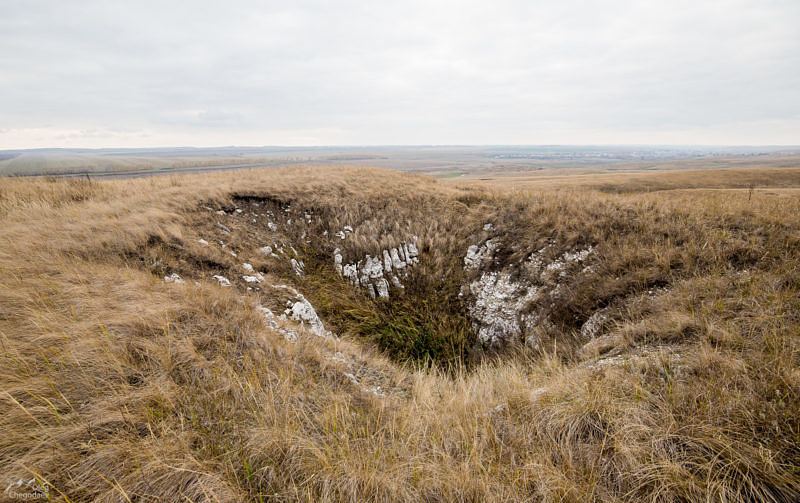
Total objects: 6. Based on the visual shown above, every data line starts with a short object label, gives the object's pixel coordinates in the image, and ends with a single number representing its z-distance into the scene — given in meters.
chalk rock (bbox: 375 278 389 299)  10.45
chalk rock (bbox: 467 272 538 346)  8.73
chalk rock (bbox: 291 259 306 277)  10.16
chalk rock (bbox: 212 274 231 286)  7.31
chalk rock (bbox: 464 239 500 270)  10.61
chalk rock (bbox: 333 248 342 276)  10.96
